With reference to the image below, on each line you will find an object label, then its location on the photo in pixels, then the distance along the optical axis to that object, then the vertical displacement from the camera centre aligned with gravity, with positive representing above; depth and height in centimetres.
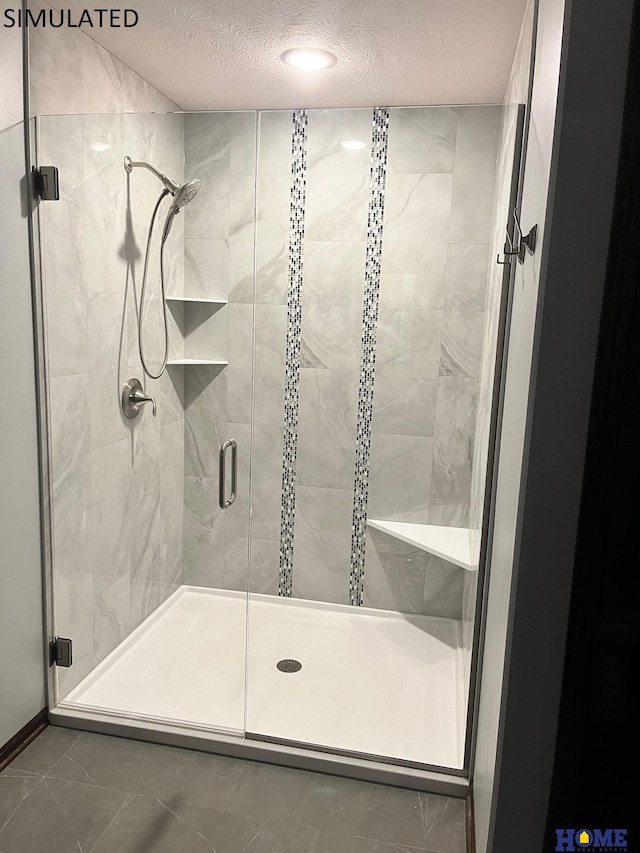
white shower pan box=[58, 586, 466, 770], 223 -142
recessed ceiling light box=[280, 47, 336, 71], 225 +93
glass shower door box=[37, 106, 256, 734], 214 -36
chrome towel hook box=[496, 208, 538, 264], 131 +19
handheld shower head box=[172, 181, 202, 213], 217 +39
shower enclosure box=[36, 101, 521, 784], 217 -41
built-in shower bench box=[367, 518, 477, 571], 261 -91
